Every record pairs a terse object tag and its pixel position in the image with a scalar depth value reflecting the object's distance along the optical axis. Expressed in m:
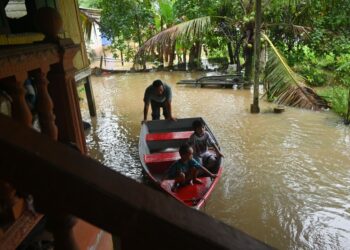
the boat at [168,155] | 4.91
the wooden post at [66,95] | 2.21
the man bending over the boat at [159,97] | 7.50
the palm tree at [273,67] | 10.38
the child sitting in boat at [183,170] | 5.09
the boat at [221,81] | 14.53
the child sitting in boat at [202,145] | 5.72
